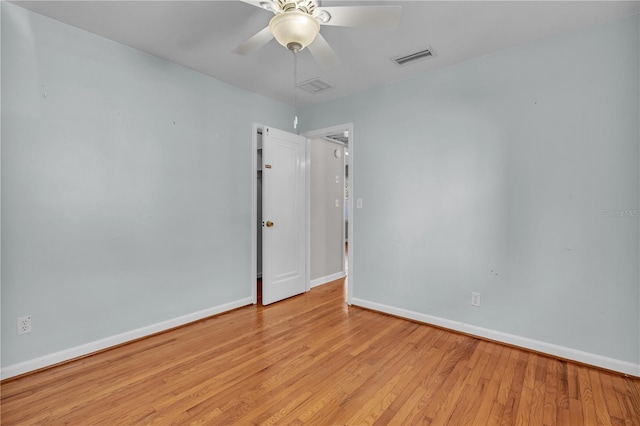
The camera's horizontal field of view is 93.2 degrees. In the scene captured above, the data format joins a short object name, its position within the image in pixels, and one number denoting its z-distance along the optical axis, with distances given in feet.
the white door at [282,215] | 12.13
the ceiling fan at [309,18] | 5.31
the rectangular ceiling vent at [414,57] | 8.90
